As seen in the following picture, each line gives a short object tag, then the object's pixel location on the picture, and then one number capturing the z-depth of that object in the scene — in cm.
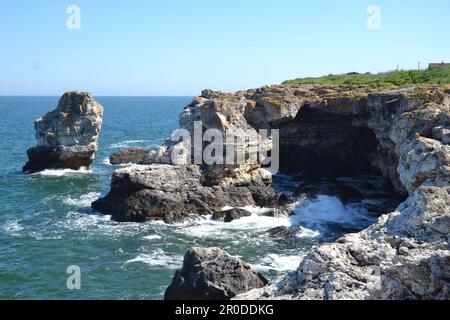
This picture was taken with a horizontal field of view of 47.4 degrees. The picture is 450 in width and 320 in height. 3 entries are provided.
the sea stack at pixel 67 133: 5591
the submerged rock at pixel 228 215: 3847
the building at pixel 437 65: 7466
